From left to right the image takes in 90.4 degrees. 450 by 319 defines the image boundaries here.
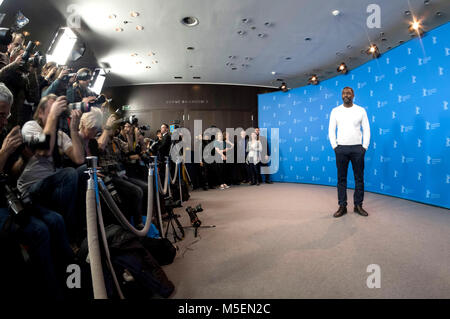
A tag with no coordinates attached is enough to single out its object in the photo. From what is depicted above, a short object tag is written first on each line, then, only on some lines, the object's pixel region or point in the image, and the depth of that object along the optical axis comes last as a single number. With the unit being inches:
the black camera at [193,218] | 91.6
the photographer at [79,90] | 73.7
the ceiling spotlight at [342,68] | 202.1
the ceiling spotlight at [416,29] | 141.4
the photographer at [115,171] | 82.8
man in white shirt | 111.3
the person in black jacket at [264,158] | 271.1
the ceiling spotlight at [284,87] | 267.6
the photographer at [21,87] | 53.4
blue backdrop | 130.8
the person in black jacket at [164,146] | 142.4
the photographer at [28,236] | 41.4
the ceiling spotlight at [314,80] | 239.0
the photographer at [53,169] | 54.0
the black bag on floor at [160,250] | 68.4
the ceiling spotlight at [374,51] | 167.6
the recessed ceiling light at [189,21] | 148.5
